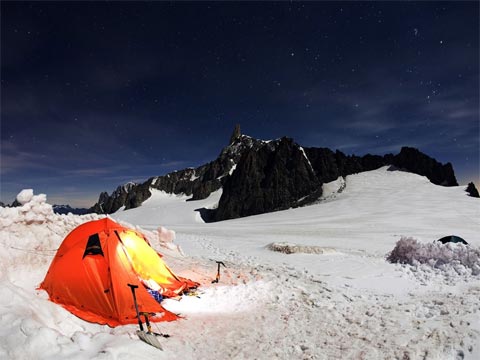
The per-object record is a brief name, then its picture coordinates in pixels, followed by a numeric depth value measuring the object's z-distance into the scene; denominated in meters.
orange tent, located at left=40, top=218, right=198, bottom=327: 6.48
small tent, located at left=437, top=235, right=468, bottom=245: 14.10
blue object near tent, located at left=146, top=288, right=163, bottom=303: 7.53
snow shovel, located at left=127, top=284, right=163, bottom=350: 4.88
